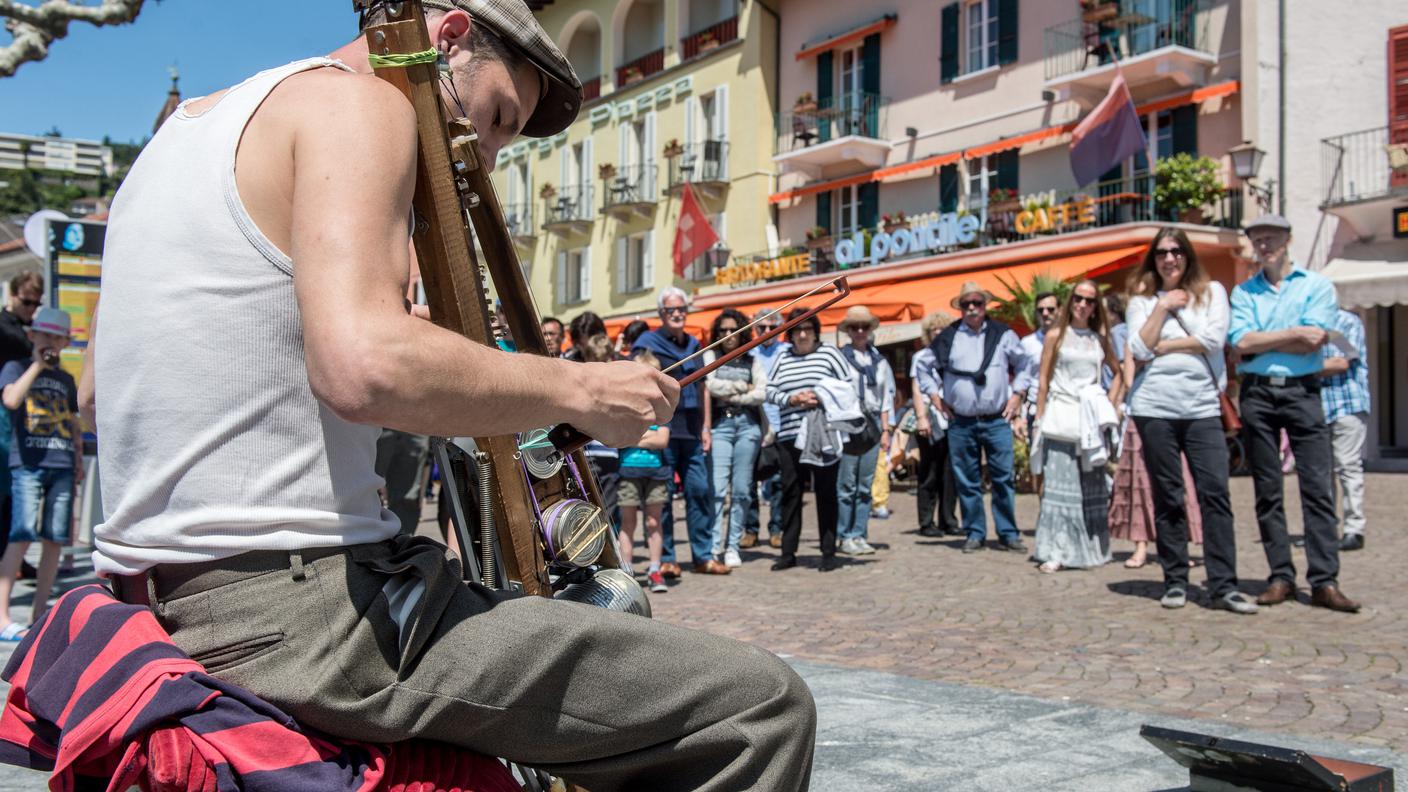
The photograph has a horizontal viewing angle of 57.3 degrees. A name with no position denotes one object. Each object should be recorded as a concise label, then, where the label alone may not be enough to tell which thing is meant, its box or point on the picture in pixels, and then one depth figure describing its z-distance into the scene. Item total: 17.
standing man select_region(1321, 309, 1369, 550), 7.56
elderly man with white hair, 8.83
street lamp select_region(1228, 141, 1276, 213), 20.81
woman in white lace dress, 8.71
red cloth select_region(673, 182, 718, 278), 29.55
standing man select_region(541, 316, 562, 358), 9.90
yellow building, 34.56
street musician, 1.52
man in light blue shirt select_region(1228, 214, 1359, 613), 6.64
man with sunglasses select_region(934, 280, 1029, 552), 10.22
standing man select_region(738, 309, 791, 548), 9.99
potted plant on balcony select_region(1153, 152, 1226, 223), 22.48
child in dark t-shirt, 6.62
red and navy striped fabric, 1.48
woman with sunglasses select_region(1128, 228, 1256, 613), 6.71
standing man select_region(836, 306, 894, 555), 10.00
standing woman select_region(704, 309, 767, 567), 9.41
